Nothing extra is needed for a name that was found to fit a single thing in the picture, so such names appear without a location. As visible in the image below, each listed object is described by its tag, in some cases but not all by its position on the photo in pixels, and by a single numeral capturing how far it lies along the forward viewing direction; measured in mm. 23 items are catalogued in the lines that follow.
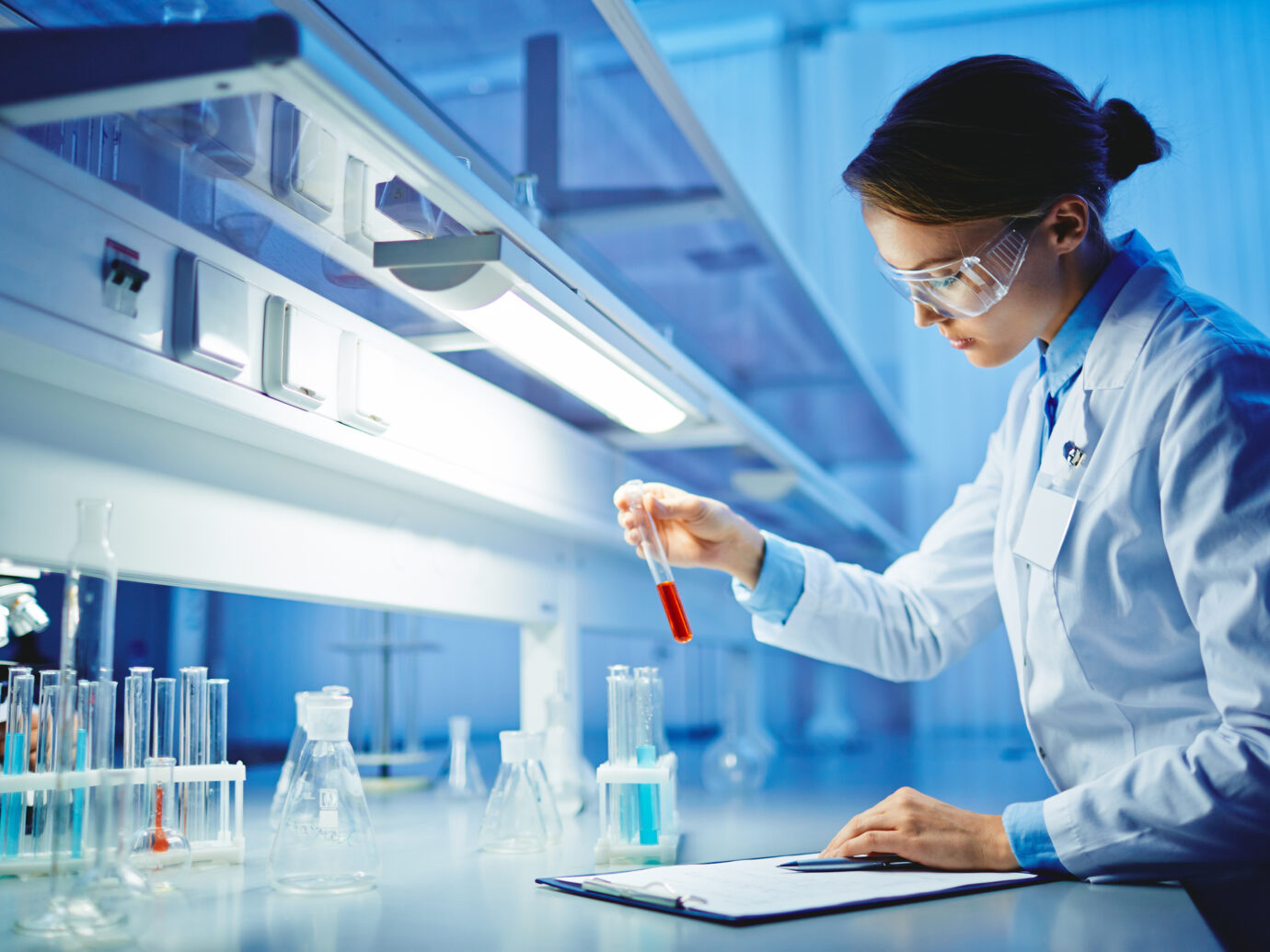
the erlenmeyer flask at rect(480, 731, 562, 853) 1347
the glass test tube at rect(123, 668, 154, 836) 1076
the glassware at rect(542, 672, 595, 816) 1821
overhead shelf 654
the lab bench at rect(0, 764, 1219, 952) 794
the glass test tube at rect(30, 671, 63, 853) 1036
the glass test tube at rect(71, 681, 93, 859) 781
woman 956
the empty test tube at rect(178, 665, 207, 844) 1160
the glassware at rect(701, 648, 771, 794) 2342
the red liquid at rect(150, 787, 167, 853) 1076
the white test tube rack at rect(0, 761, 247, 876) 789
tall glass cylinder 774
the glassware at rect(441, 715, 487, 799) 2061
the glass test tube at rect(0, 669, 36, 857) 1028
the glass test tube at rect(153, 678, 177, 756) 1157
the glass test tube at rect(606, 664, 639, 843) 1259
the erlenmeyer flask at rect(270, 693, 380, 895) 1021
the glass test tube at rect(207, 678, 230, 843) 1176
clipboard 868
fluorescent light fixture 986
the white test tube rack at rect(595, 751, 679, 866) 1244
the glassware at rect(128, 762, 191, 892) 1053
